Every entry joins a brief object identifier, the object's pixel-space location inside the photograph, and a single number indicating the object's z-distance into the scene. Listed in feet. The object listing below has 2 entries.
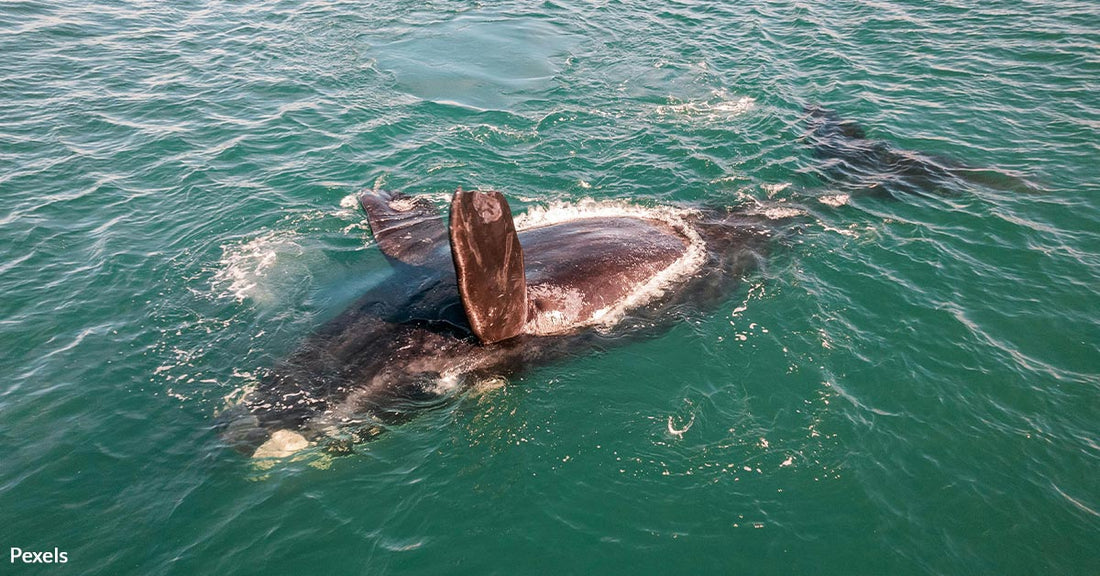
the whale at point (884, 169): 49.26
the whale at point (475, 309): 30.04
